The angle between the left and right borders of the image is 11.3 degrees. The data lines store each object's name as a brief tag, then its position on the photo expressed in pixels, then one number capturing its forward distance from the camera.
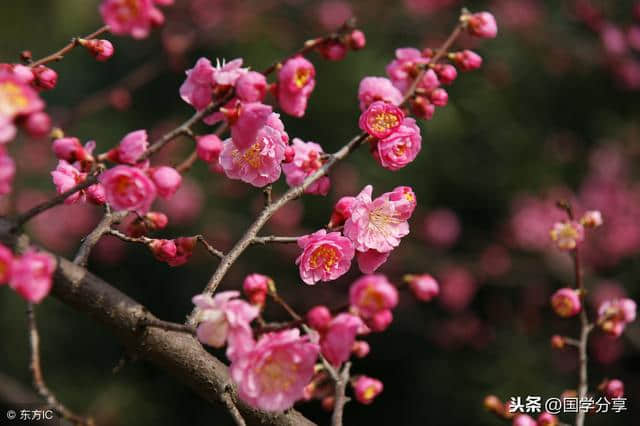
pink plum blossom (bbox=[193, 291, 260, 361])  1.33
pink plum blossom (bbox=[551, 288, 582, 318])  1.48
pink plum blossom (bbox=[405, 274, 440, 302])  1.37
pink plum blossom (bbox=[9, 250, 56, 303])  1.31
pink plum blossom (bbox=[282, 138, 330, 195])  1.43
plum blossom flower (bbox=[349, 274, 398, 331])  1.33
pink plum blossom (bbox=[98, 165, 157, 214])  1.34
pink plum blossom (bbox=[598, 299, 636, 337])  1.48
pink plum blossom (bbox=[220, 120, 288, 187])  1.41
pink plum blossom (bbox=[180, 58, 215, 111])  1.38
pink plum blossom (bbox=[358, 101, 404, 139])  1.41
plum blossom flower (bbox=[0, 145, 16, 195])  1.32
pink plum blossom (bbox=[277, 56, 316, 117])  1.38
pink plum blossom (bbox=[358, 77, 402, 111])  1.43
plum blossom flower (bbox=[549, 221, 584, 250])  1.48
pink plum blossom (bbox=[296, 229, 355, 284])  1.38
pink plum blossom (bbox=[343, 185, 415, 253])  1.39
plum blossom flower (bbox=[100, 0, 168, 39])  1.36
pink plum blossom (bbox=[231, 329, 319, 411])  1.34
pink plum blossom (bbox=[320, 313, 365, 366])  1.33
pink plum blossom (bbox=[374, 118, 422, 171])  1.41
